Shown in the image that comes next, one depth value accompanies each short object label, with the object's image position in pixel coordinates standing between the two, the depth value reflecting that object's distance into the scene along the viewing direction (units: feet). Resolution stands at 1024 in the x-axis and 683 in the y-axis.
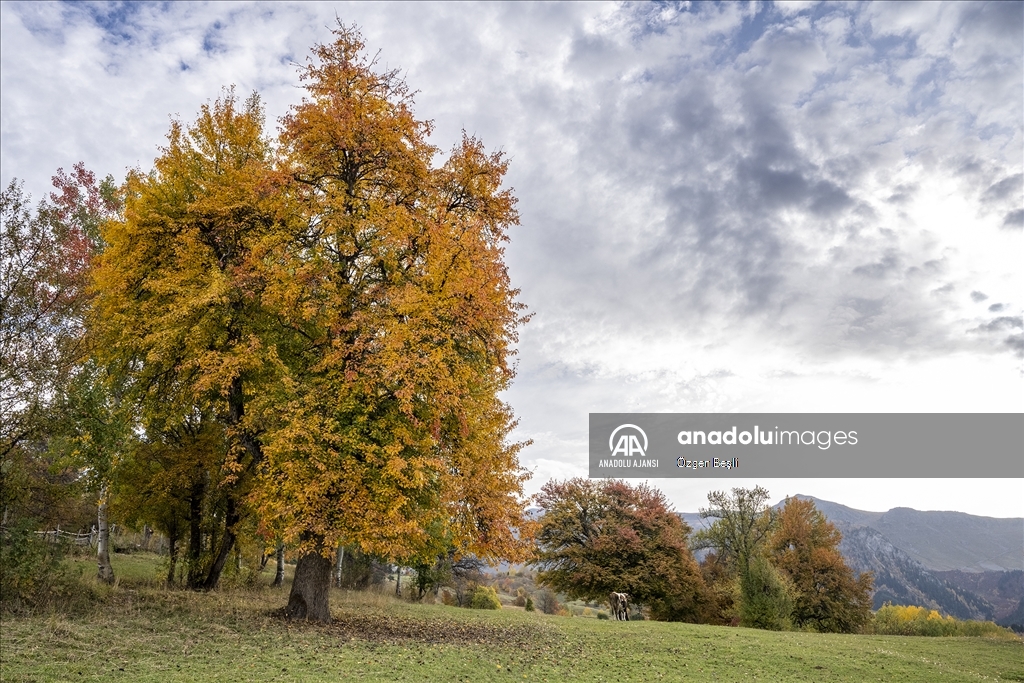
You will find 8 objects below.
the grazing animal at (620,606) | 108.37
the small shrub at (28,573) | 42.78
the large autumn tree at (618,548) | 128.47
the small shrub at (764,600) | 96.94
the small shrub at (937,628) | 100.08
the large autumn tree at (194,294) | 51.19
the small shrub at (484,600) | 114.11
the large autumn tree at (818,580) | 136.67
